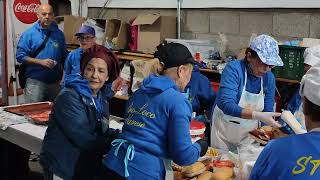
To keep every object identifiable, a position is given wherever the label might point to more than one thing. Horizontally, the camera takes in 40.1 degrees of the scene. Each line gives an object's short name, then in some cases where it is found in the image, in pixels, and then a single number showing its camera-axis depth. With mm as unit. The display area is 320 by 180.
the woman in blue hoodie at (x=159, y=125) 2111
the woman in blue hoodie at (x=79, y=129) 2512
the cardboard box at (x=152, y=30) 5953
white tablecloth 3427
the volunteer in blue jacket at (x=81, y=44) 4812
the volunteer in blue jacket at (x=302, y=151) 1380
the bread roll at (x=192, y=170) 2516
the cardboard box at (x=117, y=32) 6477
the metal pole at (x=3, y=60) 6219
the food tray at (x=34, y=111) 3727
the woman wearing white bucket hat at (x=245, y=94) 3094
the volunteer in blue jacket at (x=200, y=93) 4020
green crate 4357
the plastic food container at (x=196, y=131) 2691
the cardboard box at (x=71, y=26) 7167
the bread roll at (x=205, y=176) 2500
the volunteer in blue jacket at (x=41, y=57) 5152
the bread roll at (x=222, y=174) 2451
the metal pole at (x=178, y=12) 6223
